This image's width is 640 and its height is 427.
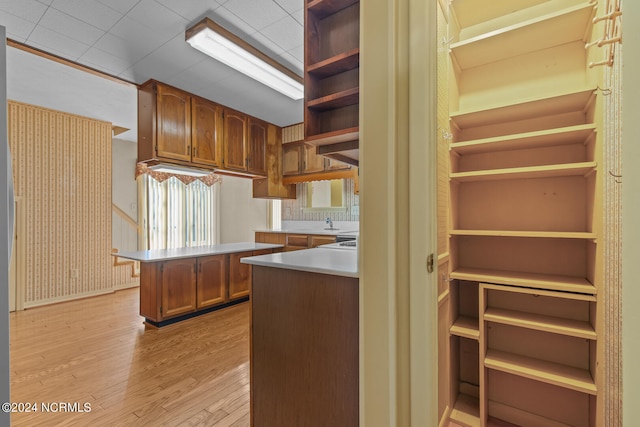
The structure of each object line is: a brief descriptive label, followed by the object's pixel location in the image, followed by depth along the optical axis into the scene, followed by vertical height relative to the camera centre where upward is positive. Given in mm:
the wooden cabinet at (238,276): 3705 -859
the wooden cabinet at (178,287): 3020 -830
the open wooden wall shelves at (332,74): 1351 +730
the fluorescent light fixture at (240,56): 2113 +1385
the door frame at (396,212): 883 +5
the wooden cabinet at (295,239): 4031 -403
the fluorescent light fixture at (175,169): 3054 +522
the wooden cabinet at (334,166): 4067 +709
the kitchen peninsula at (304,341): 1117 -572
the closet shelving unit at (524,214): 1386 -4
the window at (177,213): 5285 +14
